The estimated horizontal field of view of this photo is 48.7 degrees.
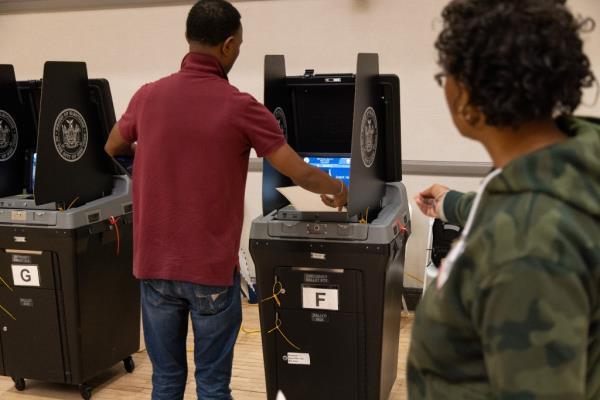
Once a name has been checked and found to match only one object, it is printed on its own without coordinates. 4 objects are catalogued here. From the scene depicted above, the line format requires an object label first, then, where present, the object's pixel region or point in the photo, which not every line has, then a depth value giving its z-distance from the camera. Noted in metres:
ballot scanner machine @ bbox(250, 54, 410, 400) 2.35
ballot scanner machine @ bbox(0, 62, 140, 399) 2.76
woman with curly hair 0.84
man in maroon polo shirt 1.96
